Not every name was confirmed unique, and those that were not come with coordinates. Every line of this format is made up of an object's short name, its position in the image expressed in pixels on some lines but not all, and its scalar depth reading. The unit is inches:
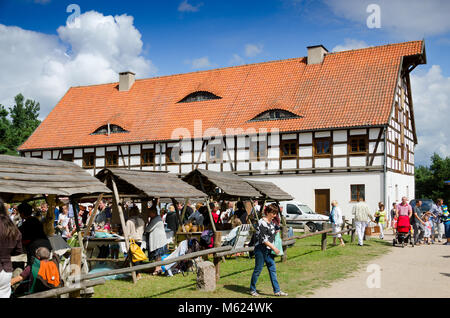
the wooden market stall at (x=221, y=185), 573.9
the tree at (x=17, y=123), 1955.0
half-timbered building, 1095.0
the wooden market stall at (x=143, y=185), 450.9
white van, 980.6
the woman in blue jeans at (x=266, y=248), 349.7
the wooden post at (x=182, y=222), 558.7
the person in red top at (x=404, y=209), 687.1
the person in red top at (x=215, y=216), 648.9
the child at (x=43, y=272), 281.0
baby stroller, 695.1
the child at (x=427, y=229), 743.7
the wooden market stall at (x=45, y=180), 340.5
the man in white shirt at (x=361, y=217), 701.9
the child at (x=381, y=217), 816.9
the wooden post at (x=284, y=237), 530.6
